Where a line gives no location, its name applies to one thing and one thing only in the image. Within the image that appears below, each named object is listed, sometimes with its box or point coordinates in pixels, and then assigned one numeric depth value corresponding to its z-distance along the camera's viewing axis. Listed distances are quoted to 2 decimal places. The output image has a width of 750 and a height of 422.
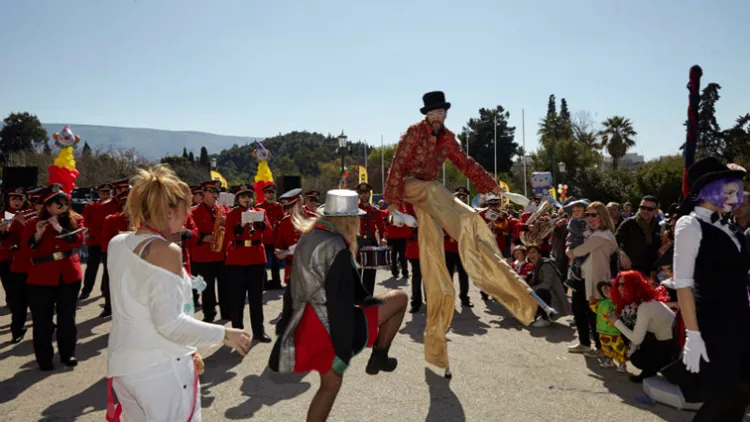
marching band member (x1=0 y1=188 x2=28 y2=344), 6.99
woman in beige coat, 6.06
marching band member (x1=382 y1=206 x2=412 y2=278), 12.49
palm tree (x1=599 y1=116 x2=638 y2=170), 49.06
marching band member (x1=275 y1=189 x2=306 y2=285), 9.38
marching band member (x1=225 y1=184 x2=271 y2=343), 7.00
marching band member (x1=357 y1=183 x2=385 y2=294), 7.99
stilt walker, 5.04
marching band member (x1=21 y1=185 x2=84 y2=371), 5.90
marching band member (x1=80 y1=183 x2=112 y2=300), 9.45
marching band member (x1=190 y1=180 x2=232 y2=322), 7.86
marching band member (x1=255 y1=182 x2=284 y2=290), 11.05
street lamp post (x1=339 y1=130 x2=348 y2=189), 22.06
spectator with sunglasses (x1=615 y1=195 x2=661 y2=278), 8.08
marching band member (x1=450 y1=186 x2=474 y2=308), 9.38
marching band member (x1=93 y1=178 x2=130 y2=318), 8.45
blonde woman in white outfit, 2.52
